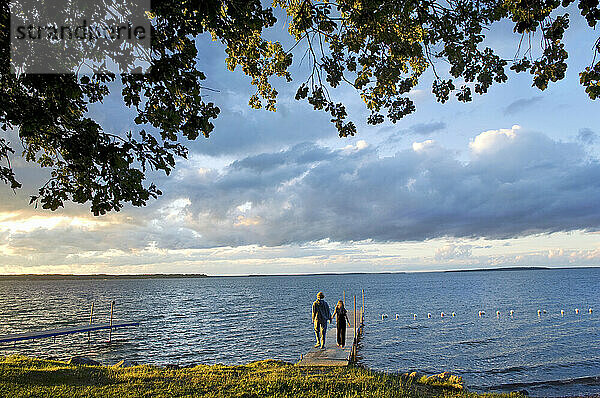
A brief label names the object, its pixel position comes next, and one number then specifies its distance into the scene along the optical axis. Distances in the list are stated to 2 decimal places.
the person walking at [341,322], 17.73
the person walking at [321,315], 17.09
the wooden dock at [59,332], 27.14
